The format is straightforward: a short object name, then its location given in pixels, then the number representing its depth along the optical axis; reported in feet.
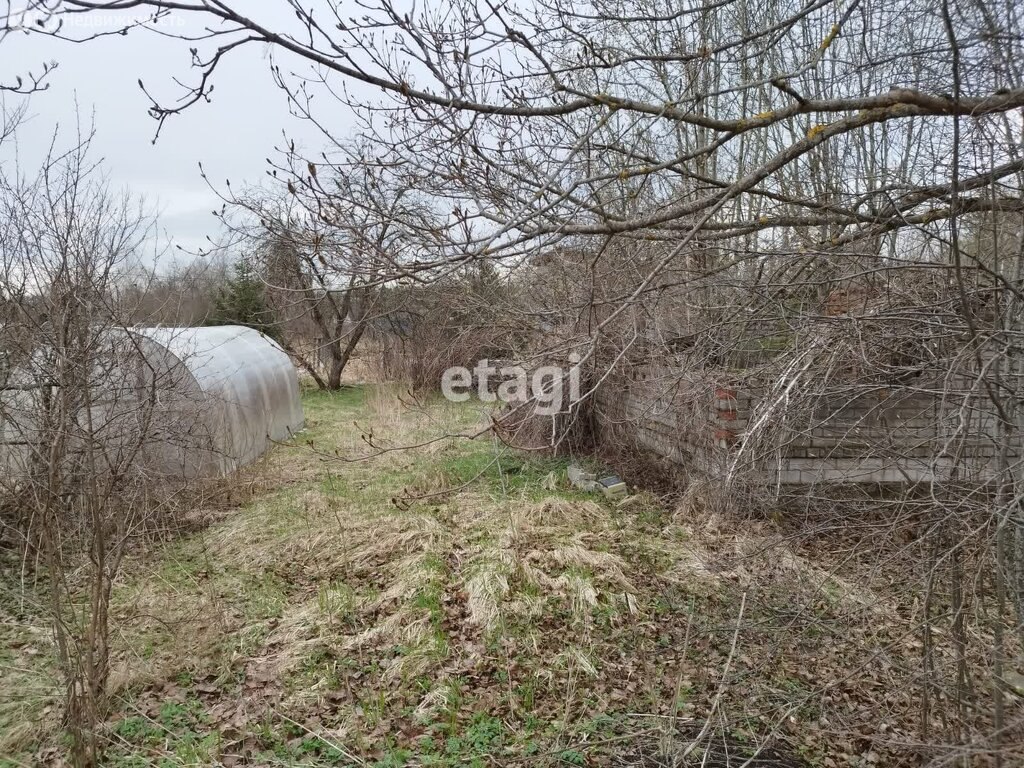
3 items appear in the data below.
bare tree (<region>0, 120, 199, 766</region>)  9.96
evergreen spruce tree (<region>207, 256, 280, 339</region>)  52.70
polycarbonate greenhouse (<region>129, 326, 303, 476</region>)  22.02
